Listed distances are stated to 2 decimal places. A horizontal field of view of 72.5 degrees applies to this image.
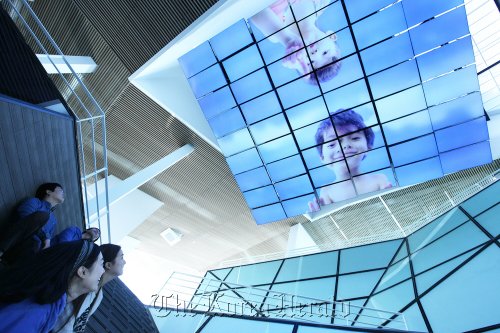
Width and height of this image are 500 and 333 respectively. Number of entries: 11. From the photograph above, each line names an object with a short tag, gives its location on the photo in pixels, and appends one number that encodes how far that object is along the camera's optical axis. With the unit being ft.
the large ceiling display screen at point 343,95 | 43.93
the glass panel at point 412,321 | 25.19
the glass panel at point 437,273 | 28.60
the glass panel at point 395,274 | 34.35
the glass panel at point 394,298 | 29.81
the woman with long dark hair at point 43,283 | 7.27
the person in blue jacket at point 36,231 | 12.67
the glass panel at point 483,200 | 34.13
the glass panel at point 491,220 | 29.15
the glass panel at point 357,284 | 36.42
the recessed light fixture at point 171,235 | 90.66
